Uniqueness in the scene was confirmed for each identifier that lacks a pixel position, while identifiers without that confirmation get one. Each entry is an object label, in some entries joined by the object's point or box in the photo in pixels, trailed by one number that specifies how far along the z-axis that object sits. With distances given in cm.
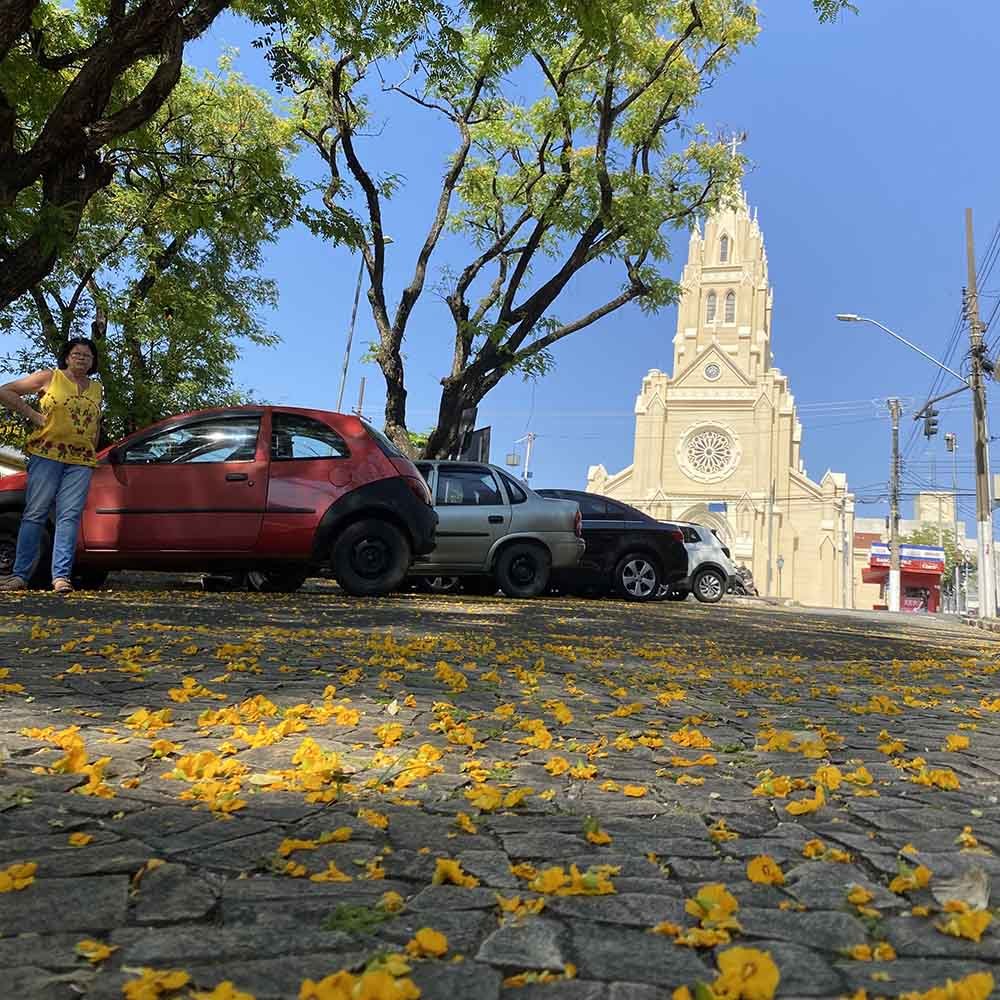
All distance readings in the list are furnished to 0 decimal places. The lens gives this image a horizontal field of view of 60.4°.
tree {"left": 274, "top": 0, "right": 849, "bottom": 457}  1473
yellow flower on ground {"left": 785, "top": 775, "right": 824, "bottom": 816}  240
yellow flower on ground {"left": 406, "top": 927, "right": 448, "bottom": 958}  143
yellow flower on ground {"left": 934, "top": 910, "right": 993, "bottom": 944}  156
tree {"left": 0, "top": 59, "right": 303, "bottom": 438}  1552
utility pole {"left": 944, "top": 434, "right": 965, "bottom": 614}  4769
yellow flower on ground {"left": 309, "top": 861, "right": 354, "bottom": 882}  176
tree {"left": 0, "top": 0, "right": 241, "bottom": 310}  676
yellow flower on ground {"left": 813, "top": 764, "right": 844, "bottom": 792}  269
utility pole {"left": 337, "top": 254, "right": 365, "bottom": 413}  3653
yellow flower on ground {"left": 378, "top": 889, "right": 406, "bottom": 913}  162
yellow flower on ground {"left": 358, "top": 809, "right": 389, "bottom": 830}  213
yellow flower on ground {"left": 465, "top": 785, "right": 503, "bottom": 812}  230
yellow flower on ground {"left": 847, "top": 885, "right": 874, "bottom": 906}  173
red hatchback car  820
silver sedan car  1121
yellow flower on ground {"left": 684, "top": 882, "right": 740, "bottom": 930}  158
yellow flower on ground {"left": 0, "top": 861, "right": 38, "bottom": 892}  164
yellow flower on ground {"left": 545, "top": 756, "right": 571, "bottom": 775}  274
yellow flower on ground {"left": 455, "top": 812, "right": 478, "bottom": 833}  214
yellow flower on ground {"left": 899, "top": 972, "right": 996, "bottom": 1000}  128
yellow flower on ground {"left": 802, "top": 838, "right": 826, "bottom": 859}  204
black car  1345
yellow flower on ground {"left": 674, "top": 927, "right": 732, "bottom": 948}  151
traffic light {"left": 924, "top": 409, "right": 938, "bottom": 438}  2791
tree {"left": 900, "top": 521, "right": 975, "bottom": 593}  7788
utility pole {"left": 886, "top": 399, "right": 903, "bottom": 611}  3916
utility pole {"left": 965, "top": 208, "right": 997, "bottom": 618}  2131
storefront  6456
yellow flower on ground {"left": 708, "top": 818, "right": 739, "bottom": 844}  215
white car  1827
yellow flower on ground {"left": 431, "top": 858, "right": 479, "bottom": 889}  178
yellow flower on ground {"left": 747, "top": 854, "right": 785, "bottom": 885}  183
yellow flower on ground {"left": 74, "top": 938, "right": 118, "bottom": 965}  139
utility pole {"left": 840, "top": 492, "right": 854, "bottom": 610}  7831
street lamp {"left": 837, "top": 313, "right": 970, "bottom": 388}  2250
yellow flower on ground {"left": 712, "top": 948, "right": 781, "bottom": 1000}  129
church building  8088
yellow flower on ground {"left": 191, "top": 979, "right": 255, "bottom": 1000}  125
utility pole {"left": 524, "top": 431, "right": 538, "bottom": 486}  7344
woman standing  702
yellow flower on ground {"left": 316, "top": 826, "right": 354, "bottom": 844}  199
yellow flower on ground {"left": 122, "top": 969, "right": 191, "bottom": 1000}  127
